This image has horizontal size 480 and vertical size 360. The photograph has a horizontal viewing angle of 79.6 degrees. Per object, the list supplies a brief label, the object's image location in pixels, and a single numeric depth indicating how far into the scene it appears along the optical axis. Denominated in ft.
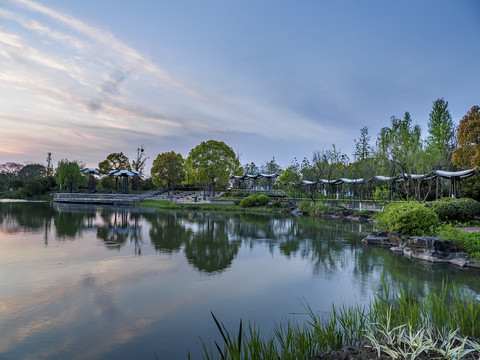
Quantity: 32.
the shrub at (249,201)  108.37
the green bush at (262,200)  109.19
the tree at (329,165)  135.63
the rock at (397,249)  36.01
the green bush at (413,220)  40.22
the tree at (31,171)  257.50
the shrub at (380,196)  94.52
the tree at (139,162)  214.28
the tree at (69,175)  170.40
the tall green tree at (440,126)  116.88
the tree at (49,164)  233.35
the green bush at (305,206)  92.28
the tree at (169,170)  151.74
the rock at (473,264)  28.59
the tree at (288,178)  160.38
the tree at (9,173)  232.57
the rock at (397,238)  39.08
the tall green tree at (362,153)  139.11
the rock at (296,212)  90.33
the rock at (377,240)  41.14
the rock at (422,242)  32.42
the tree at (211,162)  135.03
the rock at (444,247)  31.89
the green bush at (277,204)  105.40
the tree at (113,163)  182.91
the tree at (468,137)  58.65
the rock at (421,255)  31.14
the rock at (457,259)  29.35
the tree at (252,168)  229.08
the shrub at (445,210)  47.62
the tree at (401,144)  88.02
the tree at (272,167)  211.41
